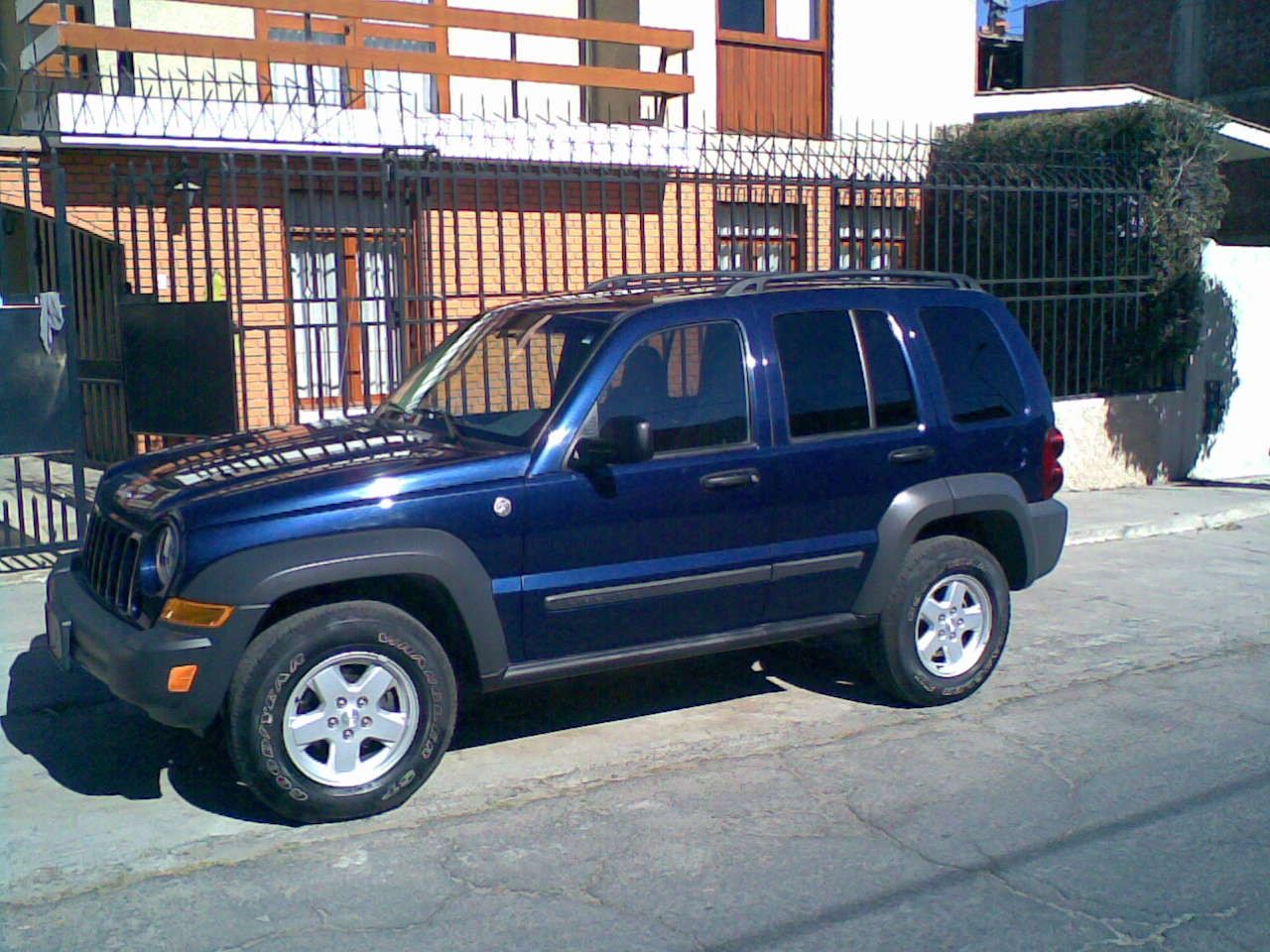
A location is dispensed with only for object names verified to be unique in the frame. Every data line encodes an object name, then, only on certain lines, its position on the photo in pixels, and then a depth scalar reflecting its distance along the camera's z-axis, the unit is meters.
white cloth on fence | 8.21
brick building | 10.21
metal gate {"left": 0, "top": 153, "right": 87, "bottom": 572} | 8.23
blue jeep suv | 4.73
